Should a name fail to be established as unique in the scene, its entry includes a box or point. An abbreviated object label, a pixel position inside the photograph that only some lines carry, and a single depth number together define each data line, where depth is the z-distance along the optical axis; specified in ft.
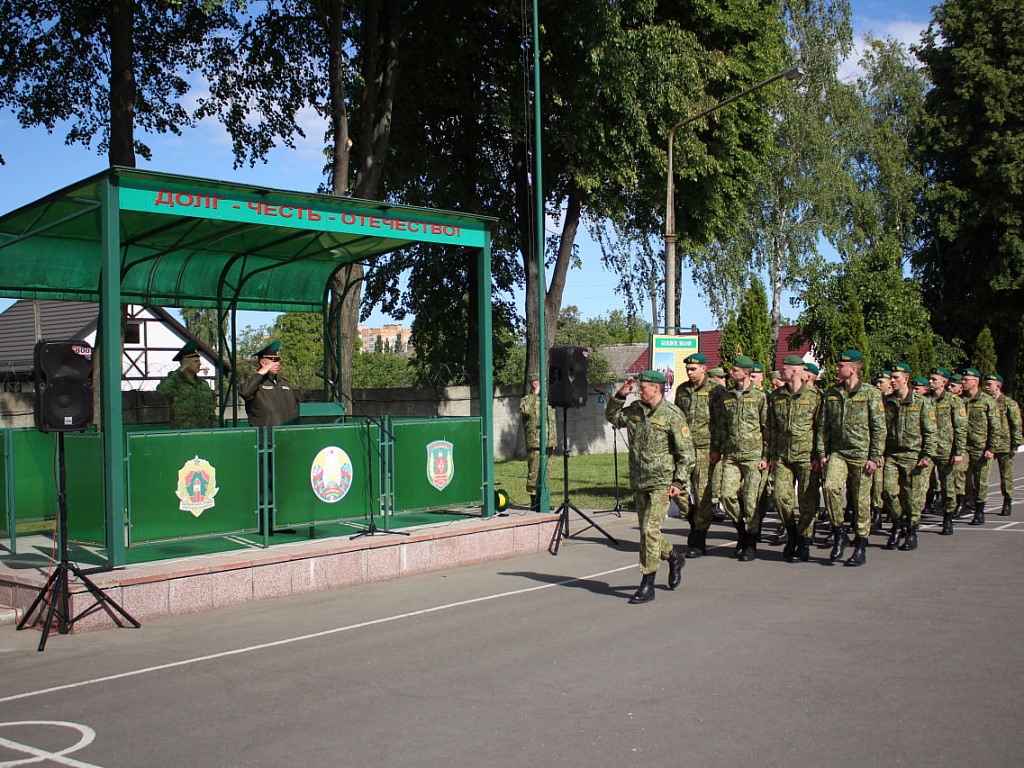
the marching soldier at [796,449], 34.50
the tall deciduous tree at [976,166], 130.00
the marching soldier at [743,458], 35.09
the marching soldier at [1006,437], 46.62
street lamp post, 55.21
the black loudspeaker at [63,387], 25.80
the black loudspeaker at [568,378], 39.83
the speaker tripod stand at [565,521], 38.17
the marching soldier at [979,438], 44.98
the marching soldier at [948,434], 42.78
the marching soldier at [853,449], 34.24
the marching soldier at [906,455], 37.06
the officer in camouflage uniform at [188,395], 36.37
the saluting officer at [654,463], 27.96
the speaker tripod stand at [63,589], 25.57
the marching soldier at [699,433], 36.37
